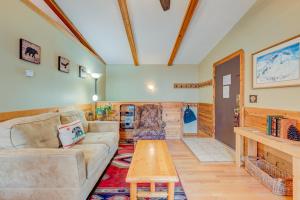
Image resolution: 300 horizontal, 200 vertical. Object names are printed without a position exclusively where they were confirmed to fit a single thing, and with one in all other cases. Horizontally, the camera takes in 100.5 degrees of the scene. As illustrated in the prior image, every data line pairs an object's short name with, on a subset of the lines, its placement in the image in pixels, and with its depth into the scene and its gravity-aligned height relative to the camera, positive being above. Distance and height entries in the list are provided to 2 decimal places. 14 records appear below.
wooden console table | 1.19 -0.49
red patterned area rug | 1.41 -1.08
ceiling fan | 1.67 +1.33
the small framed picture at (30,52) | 1.51 +0.62
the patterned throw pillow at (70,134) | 1.62 -0.46
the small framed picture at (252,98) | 2.08 +0.05
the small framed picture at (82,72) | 2.72 +0.63
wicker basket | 1.44 -0.95
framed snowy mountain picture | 1.52 +0.51
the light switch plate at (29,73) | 1.58 +0.35
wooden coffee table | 1.07 -0.64
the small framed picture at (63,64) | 2.12 +0.63
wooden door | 2.57 +0.09
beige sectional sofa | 1.07 -0.61
